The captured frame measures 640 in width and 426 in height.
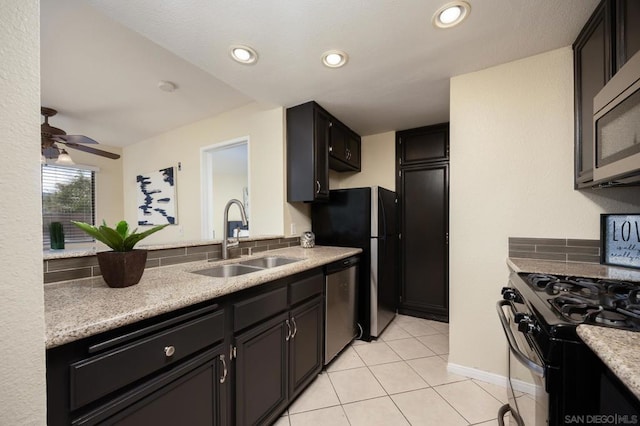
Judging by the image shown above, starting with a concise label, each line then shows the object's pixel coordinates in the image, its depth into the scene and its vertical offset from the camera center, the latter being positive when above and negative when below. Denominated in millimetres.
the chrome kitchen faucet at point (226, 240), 1857 -216
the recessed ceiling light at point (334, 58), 1632 +1049
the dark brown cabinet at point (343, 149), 2696 +733
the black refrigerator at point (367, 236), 2438 -265
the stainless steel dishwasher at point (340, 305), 1946 -820
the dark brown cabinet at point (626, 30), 1040 +785
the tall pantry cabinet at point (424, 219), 2875 -112
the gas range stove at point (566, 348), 673 -428
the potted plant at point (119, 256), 1088 -195
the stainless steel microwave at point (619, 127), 884 +330
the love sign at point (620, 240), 1393 -189
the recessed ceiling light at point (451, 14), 1248 +1040
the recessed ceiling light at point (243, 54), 1562 +1042
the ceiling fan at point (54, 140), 2406 +753
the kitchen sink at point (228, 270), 1647 -411
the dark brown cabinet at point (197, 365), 706 -585
